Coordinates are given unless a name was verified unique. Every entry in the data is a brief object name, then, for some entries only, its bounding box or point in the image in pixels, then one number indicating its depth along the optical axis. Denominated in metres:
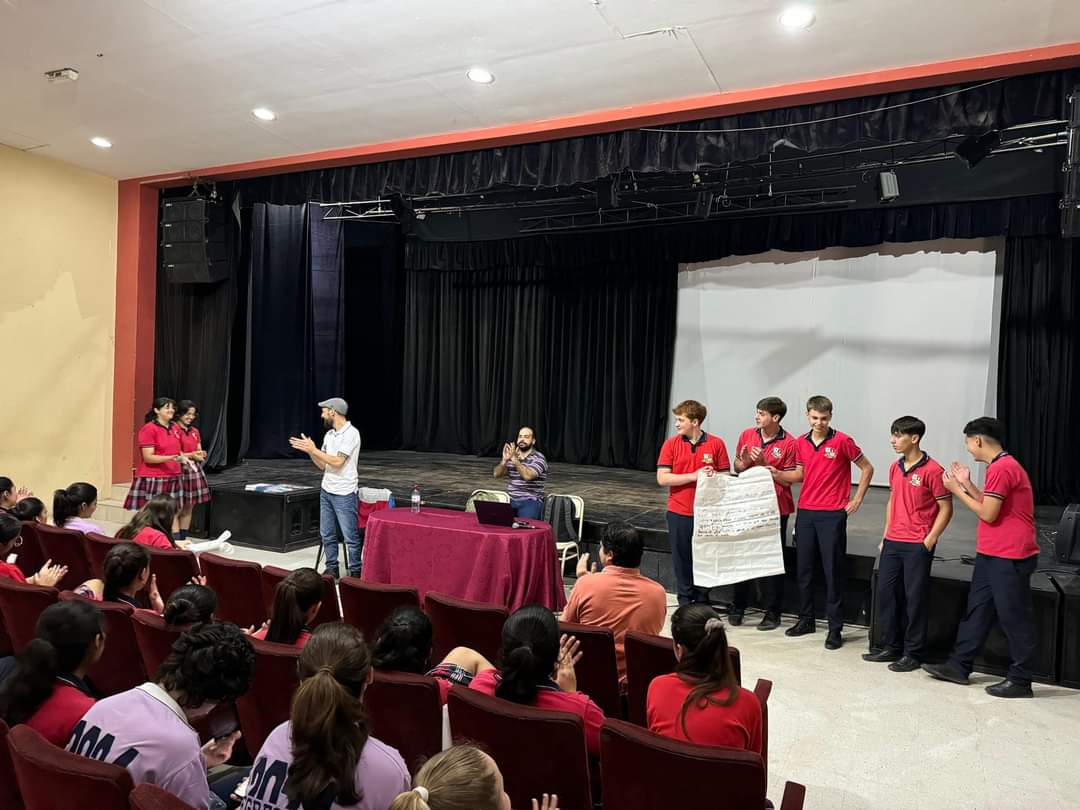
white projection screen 8.62
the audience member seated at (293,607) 2.71
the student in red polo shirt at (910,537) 4.23
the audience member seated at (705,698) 2.00
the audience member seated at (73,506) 4.42
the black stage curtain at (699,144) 4.45
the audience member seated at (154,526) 4.00
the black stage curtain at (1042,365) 8.30
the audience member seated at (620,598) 3.03
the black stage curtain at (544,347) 10.88
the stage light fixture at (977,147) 5.66
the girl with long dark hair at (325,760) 1.53
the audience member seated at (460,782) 1.24
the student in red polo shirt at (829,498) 4.71
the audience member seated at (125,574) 2.96
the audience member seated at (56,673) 1.93
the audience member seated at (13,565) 3.37
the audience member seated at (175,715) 1.74
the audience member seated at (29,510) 4.37
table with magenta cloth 4.59
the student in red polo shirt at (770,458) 5.05
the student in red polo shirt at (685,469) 4.90
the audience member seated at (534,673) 2.07
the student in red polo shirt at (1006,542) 3.91
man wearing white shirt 5.51
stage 4.19
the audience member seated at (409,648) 2.30
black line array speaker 7.60
